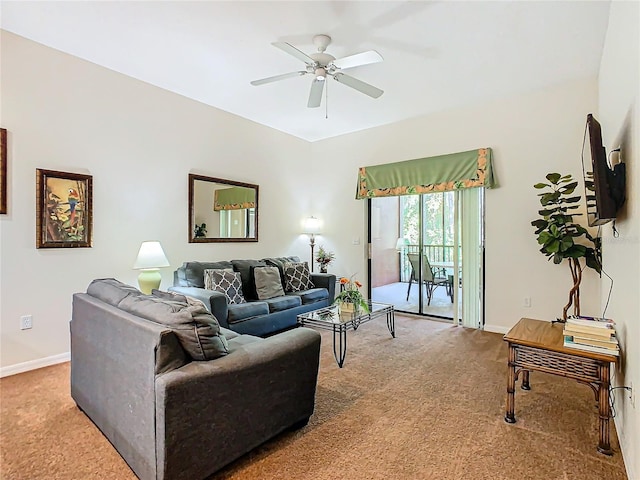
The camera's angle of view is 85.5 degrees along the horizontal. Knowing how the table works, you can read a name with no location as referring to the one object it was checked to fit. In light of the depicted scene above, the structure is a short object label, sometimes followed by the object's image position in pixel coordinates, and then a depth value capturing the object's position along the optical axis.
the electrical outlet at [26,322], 3.11
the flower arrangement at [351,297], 3.63
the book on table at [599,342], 1.94
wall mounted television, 1.88
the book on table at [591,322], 2.04
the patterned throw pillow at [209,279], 3.94
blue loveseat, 3.61
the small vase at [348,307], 3.61
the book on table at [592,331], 1.96
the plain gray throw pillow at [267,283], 4.39
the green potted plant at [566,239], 3.36
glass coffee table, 3.21
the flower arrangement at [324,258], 5.95
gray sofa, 1.53
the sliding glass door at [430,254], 4.62
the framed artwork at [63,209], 3.19
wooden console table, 1.93
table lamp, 3.57
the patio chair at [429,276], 5.17
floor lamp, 6.01
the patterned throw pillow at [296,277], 4.80
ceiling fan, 2.73
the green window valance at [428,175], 4.47
